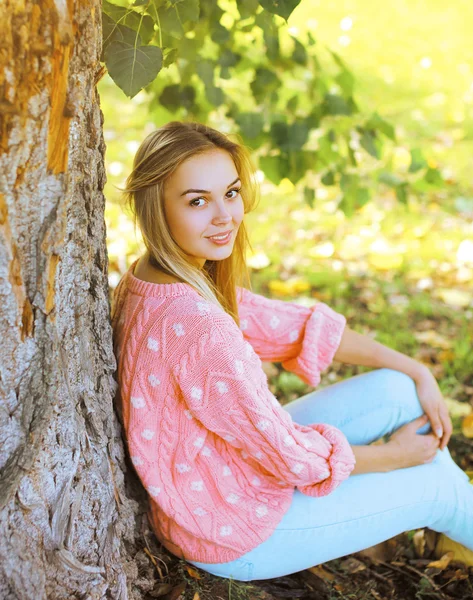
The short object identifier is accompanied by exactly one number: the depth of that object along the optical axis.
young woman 1.41
